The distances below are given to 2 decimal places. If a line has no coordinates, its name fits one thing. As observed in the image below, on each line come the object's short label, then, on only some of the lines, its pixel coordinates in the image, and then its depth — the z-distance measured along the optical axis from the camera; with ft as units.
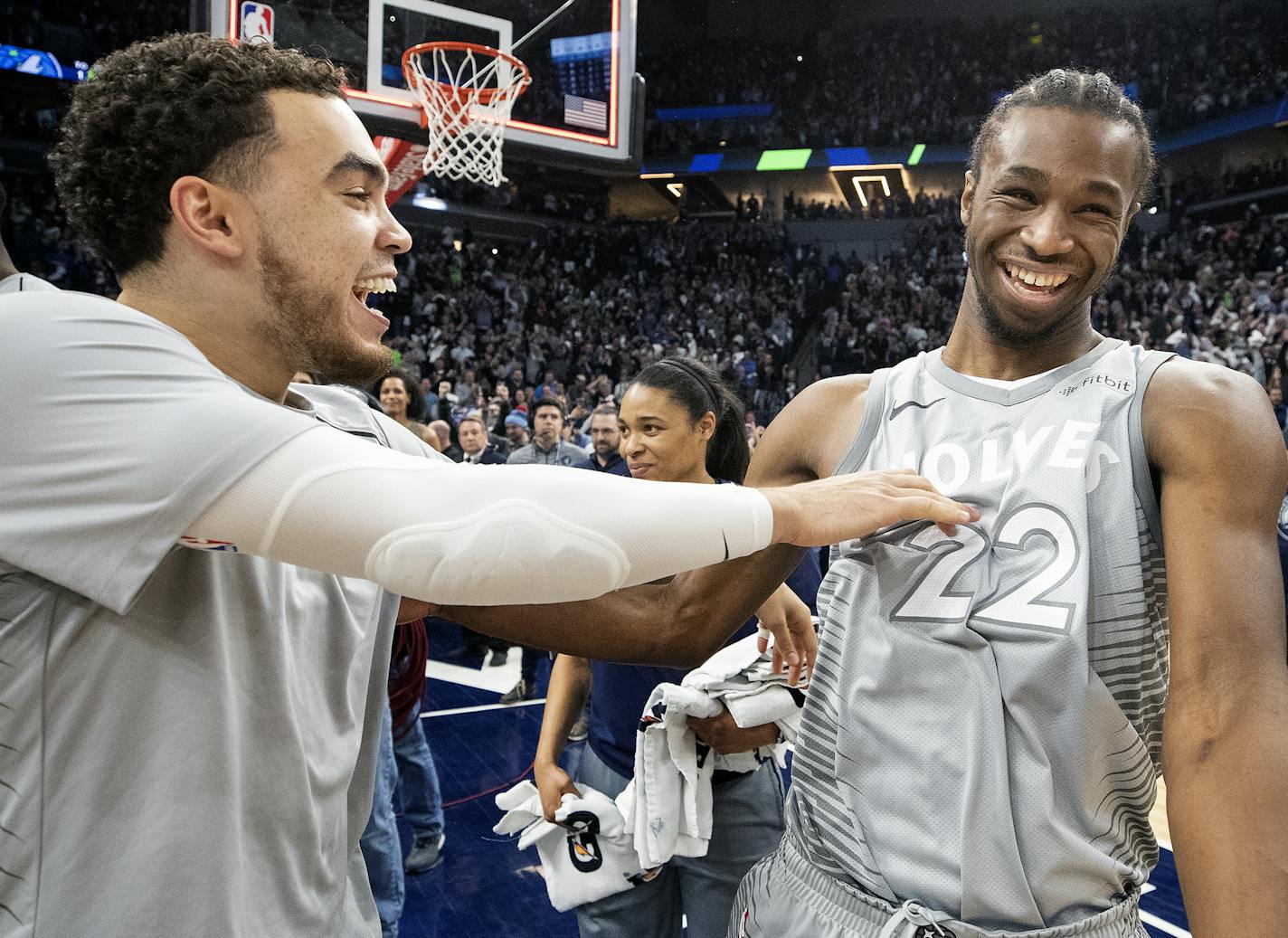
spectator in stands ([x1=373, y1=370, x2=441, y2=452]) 18.60
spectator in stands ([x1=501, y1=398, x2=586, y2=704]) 23.93
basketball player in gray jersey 3.85
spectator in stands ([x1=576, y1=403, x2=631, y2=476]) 21.03
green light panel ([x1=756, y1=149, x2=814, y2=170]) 78.79
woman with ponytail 7.74
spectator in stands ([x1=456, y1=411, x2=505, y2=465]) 26.71
